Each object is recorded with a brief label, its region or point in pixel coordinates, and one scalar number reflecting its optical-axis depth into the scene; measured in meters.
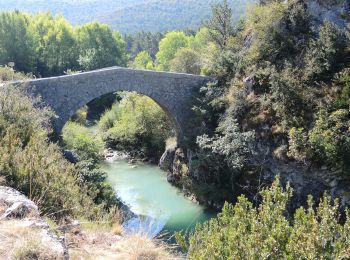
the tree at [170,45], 44.62
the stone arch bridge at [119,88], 17.16
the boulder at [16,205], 5.30
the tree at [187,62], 28.16
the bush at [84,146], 17.08
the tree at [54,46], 41.41
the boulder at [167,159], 21.61
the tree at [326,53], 15.03
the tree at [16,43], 37.66
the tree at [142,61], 48.37
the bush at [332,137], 12.61
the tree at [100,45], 43.16
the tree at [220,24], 23.93
